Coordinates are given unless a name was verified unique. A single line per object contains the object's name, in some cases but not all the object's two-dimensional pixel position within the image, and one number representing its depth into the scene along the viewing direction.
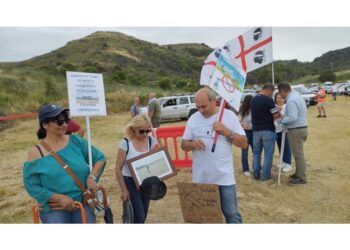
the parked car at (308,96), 22.92
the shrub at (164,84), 41.46
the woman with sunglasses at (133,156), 3.30
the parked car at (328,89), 38.40
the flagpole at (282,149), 6.05
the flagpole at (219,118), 3.18
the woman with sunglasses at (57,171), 2.60
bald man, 3.17
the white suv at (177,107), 18.14
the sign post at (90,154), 2.86
